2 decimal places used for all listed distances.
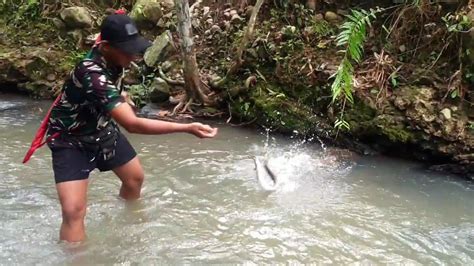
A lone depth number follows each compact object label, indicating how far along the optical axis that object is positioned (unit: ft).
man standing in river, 10.04
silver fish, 15.72
